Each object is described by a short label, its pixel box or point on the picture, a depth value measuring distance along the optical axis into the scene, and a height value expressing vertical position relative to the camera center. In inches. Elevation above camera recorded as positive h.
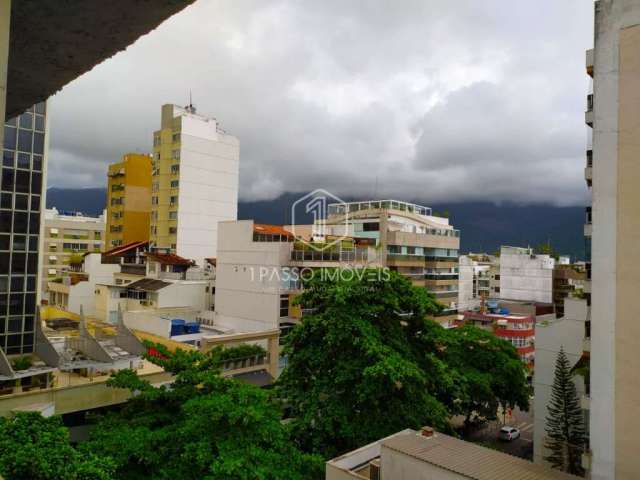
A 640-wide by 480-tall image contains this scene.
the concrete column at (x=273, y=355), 1015.6 -208.1
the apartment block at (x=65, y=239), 2412.6 +79.2
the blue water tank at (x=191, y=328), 1168.8 -176.2
